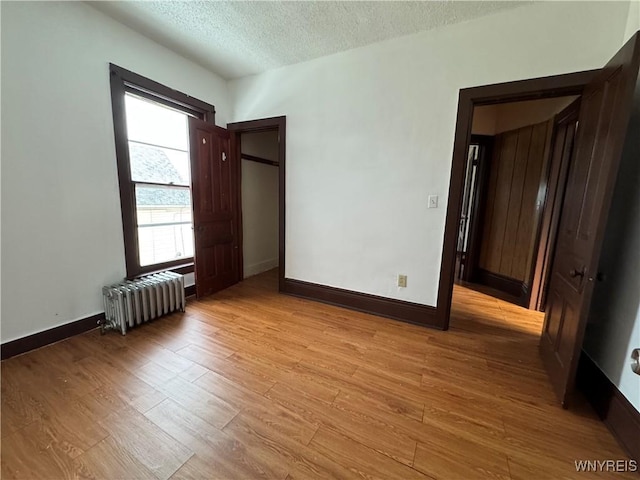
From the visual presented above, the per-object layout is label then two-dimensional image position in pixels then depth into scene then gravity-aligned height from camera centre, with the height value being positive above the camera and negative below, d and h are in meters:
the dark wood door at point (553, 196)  2.58 +0.13
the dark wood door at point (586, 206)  1.32 +0.02
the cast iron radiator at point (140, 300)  2.25 -0.98
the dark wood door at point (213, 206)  2.91 -0.12
